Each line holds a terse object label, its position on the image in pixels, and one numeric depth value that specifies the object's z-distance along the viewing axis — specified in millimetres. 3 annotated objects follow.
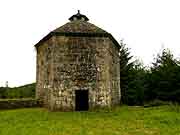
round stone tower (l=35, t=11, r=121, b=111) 16656
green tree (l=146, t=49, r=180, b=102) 22219
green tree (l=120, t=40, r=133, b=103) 25675
